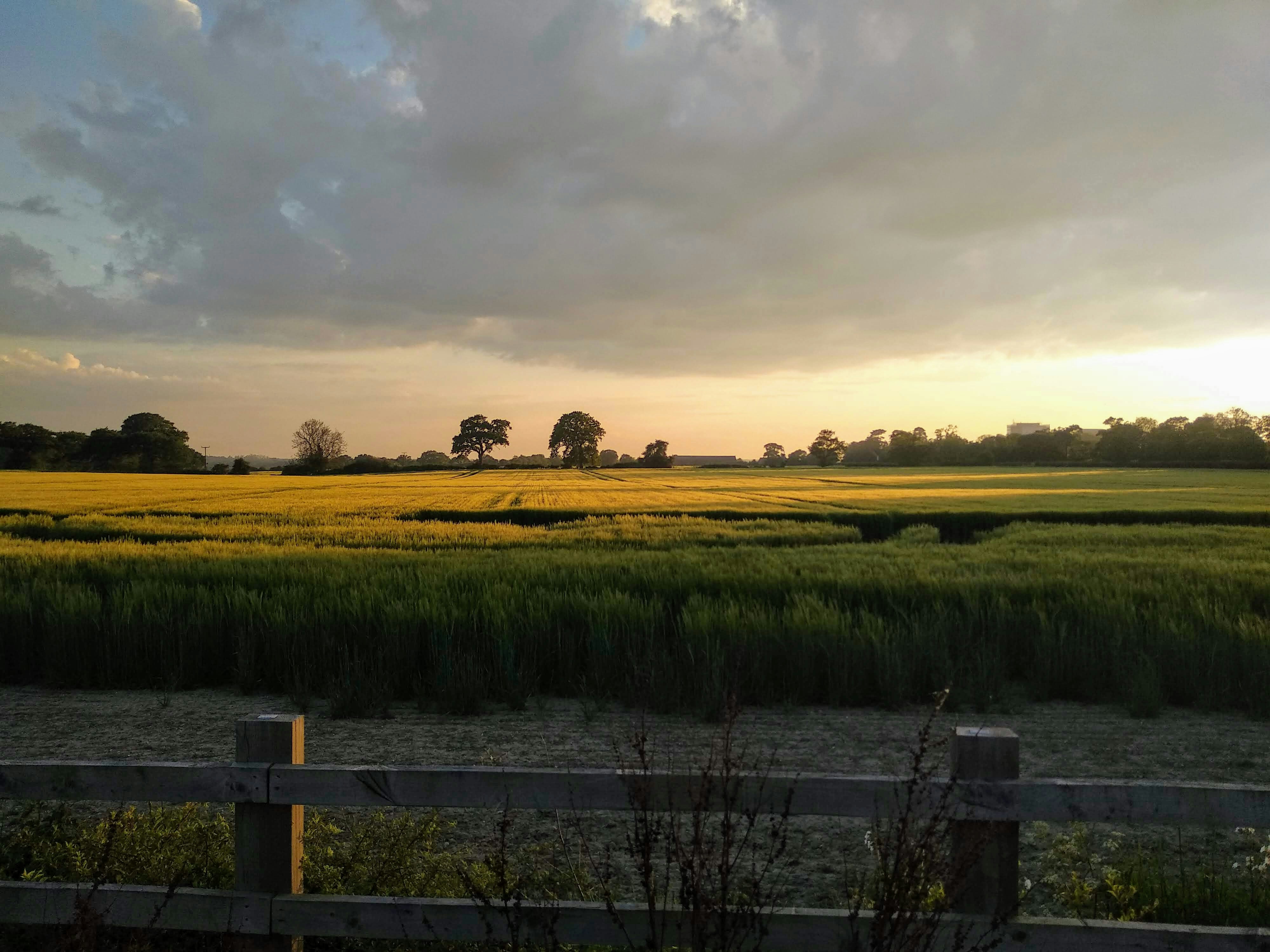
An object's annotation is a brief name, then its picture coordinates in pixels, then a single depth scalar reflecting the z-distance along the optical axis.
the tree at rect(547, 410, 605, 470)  154.00
